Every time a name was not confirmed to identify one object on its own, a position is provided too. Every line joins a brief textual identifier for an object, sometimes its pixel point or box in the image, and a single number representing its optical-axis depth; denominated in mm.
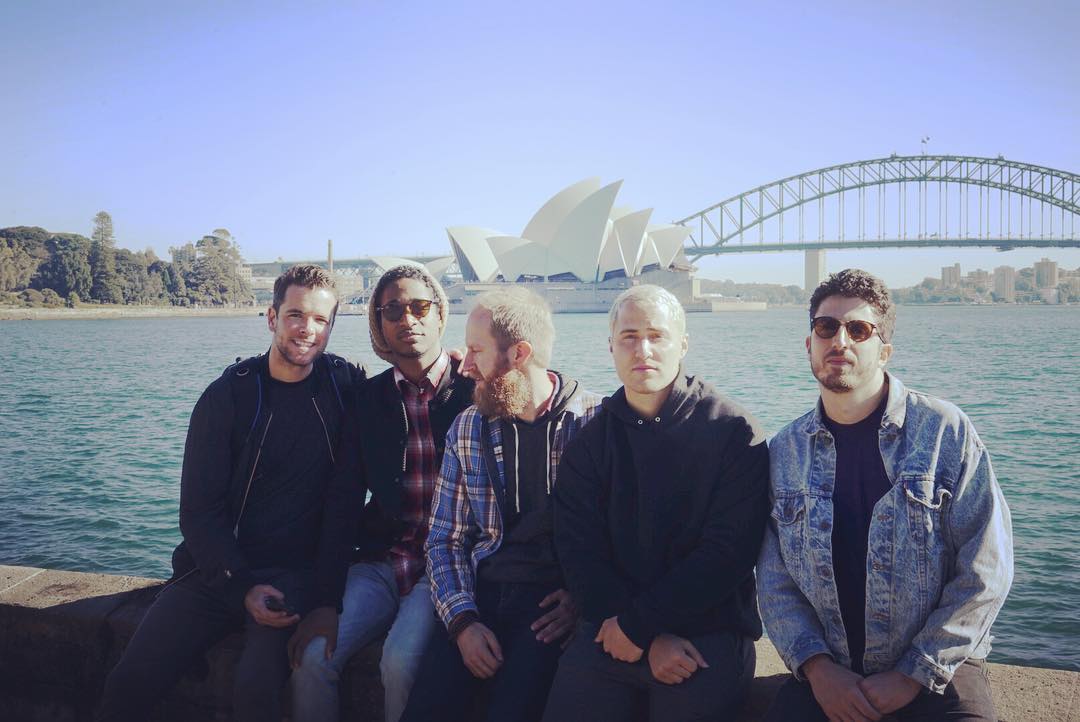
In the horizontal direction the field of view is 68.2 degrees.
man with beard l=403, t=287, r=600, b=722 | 1835
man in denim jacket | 1531
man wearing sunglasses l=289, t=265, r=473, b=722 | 1900
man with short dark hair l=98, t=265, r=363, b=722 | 1887
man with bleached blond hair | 1662
